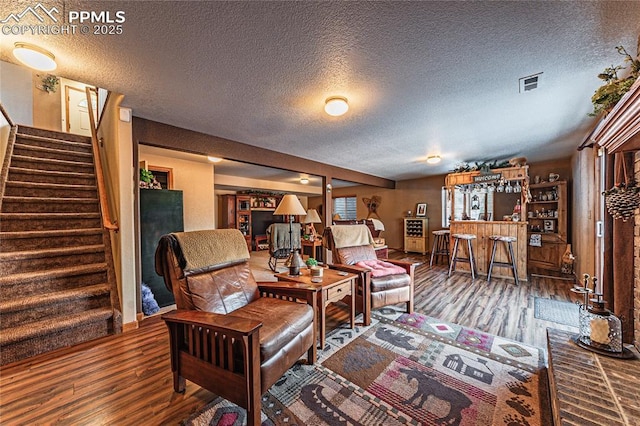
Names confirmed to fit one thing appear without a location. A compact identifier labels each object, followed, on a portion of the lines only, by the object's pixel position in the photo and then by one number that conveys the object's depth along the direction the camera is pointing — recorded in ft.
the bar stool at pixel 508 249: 14.01
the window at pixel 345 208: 31.55
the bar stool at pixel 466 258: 15.08
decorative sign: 14.90
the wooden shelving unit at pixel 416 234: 23.98
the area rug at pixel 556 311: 9.00
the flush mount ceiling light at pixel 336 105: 7.79
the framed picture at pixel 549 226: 16.62
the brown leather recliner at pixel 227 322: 4.50
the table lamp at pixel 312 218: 19.42
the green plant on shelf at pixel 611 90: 4.92
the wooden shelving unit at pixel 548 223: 15.87
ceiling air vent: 6.68
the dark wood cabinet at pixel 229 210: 26.04
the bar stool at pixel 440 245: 18.57
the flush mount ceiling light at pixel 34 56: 5.49
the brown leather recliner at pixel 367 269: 8.97
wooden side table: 6.73
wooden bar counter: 14.47
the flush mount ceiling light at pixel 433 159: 15.69
